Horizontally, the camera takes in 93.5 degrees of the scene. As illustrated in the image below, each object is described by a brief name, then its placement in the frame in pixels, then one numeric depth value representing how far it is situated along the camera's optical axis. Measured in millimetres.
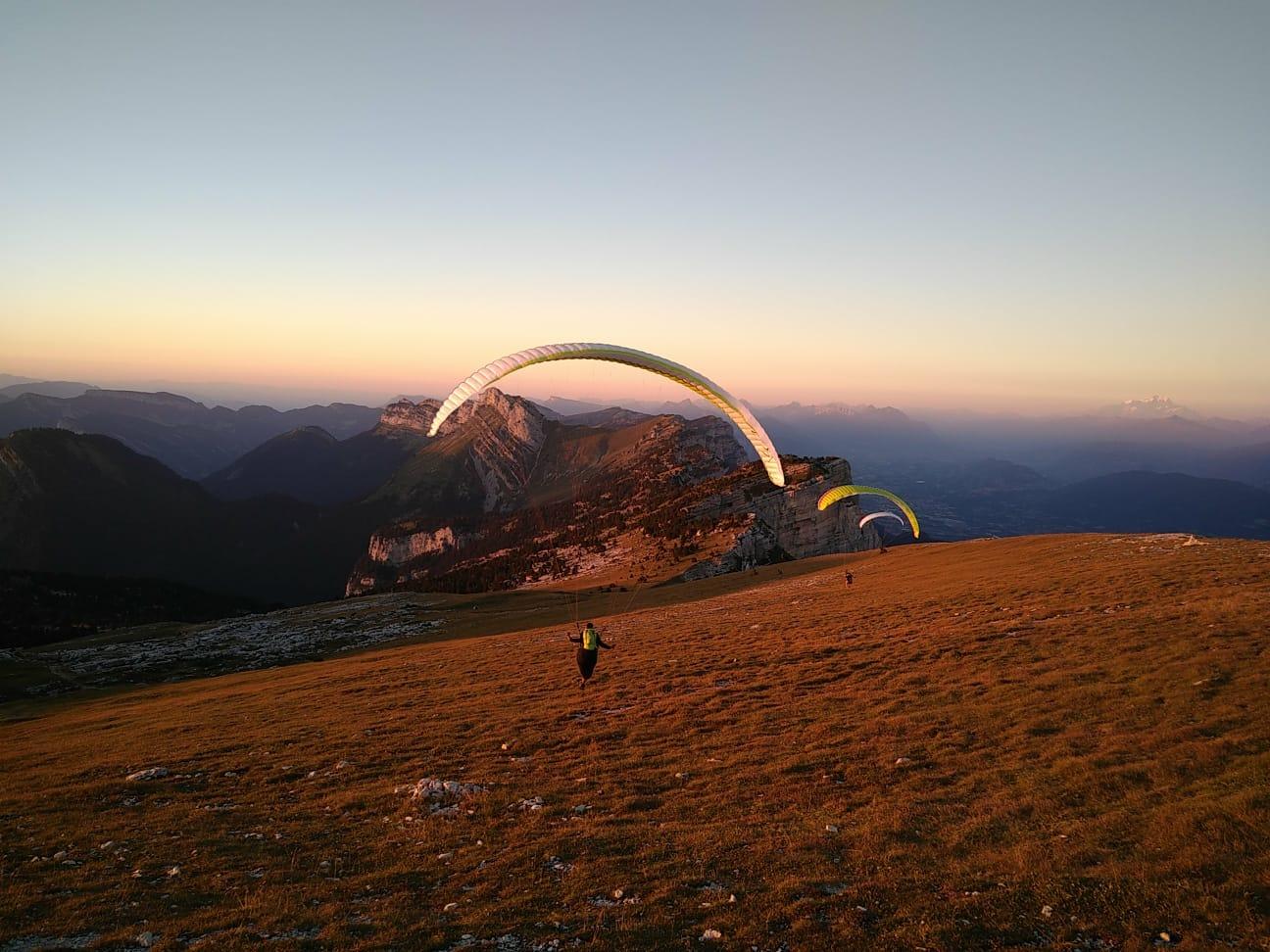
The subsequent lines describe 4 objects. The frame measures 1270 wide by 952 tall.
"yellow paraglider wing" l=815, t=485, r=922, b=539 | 47625
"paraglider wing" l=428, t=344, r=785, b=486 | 20703
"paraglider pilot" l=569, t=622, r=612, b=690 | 21797
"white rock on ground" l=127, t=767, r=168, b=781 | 17781
